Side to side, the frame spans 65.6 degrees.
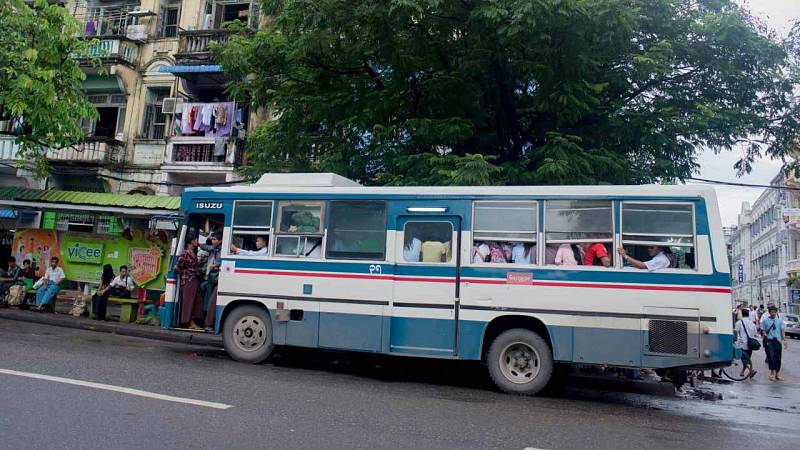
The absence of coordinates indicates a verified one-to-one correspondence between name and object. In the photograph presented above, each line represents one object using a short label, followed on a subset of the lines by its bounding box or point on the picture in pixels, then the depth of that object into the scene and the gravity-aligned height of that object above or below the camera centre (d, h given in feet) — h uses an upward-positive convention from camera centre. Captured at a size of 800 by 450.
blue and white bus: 27.20 +2.23
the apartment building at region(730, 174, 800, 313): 161.38 +27.76
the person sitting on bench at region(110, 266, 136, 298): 52.24 +1.36
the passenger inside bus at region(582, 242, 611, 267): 28.07 +3.33
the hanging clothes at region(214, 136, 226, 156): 66.74 +17.12
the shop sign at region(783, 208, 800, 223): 140.26 +28.52
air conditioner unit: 69.92 +22.22
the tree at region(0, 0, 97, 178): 46.73 +17.28
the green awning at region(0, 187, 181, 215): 51.60 +8.82
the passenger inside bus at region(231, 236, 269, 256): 33.65 +3.25
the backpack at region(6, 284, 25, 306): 55.01 -0.03
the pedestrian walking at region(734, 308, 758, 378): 47.21 +0.14
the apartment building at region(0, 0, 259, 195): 67.87 +22.31
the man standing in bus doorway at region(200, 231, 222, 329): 35.35 +1.68
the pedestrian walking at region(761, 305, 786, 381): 48.16 +0.08
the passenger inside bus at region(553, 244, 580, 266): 28.60 +3.30
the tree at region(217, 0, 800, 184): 35.42 +15.07
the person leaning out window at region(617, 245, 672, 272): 27.43 +3.18
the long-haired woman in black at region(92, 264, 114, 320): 51.80 -0.09
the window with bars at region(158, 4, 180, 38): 74.54 +33.82
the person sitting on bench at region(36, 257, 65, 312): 54.13 +0.91
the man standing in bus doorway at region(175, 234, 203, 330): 35.65 +1.45
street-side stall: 51.80 +4.75
